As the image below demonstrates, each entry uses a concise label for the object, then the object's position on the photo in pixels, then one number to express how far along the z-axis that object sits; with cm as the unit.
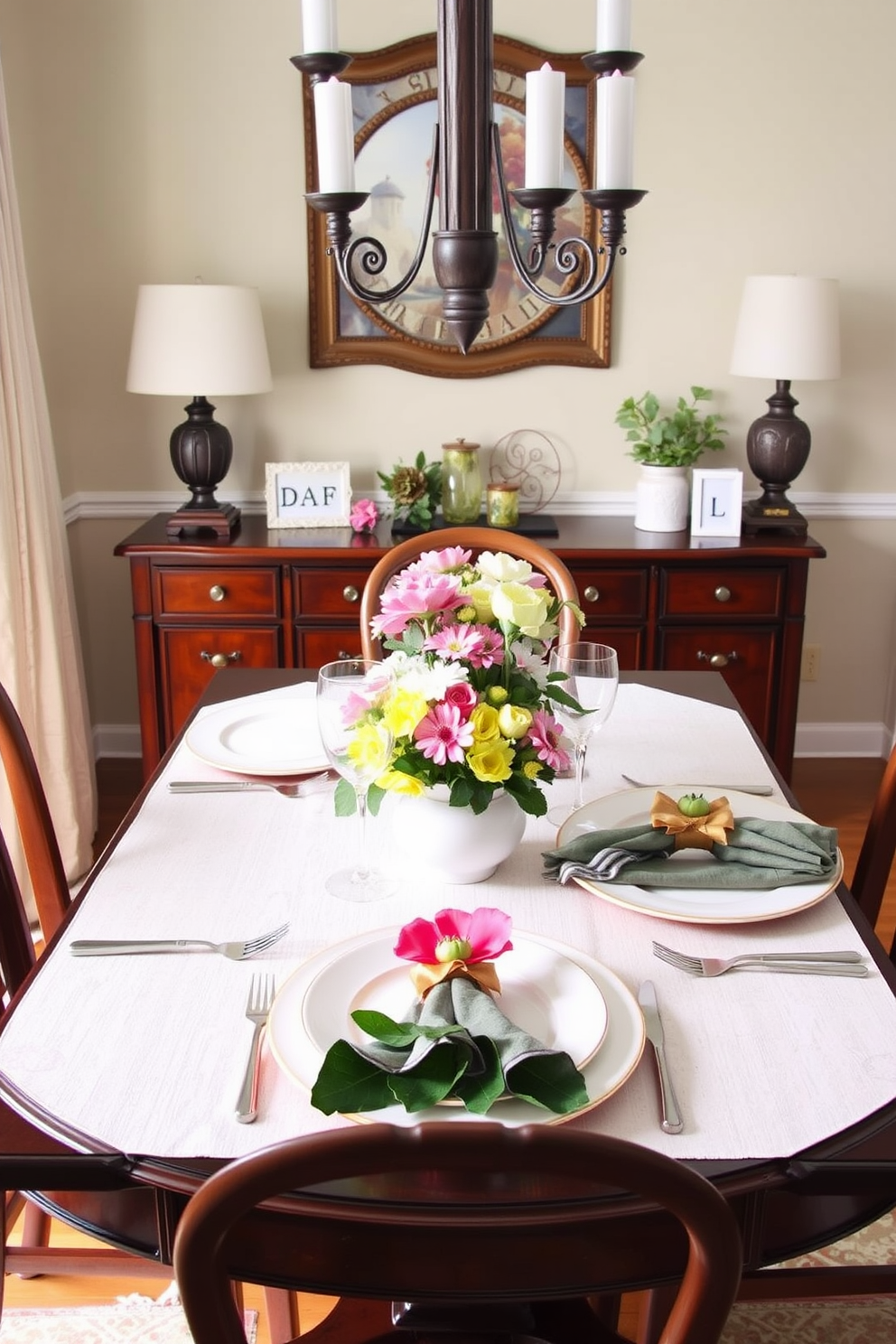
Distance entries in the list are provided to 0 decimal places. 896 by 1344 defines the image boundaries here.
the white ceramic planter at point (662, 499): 337
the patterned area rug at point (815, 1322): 180
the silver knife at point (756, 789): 175
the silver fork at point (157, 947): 132
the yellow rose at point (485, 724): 134
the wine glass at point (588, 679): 155
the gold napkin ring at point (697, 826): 149
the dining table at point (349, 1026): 102
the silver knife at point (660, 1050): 104
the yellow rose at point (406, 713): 133
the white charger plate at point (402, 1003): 105
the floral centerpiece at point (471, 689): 134
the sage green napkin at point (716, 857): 144
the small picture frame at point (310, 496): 337
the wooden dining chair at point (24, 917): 161
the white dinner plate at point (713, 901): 138
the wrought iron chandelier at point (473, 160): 124
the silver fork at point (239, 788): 174
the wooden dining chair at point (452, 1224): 75
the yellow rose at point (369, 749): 135
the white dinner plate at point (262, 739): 180
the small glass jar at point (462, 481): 332
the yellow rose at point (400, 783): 137
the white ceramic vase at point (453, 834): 142
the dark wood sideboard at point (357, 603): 318
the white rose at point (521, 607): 138
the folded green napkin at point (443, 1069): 101
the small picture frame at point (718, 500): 329
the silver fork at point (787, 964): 128
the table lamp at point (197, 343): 313
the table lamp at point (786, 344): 319
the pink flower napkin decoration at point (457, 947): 115
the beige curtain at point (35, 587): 277
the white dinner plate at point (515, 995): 115
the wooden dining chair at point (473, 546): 234
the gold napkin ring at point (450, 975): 115
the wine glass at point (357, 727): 136
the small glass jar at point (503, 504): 335
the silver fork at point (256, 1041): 105
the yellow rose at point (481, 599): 144
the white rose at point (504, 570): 145
